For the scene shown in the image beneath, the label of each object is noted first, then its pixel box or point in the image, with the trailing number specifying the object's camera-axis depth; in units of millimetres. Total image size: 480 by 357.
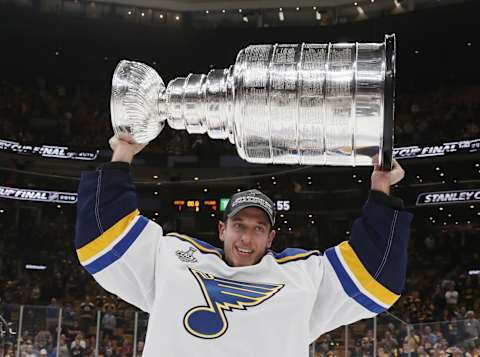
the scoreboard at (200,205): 16922
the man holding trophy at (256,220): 1669
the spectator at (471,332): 6180
